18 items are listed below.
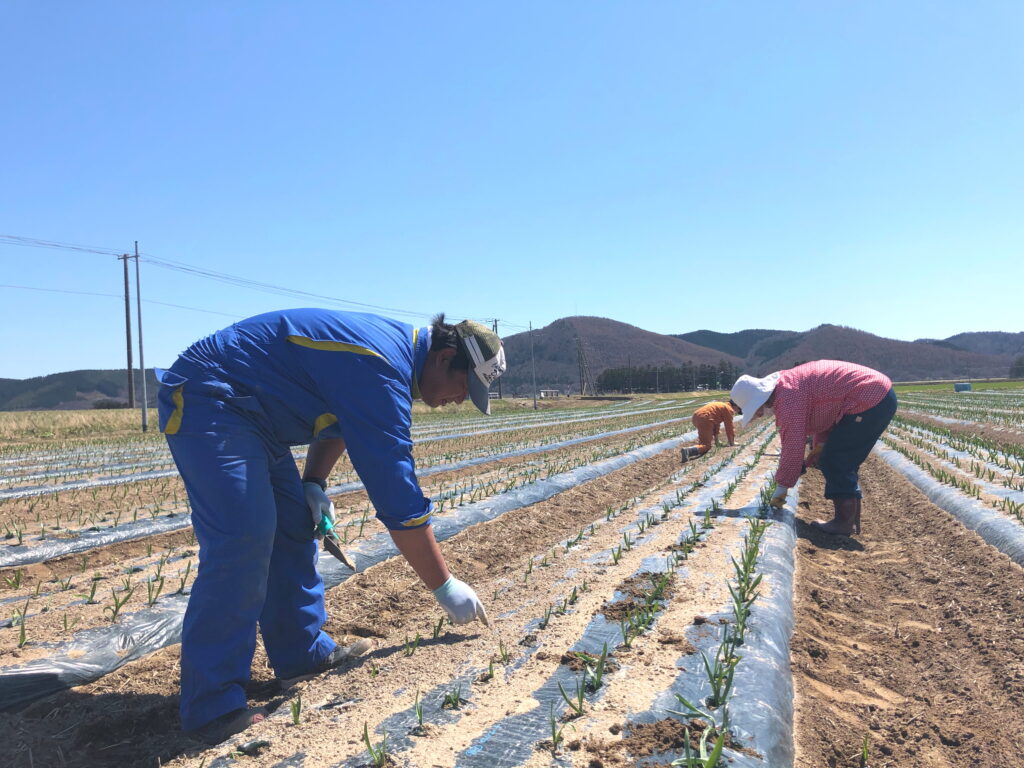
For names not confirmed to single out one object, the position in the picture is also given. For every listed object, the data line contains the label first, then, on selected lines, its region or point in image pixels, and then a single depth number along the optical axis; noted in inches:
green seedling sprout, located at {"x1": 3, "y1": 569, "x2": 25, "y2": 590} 133.8
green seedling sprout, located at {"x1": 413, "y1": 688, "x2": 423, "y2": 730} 70.7
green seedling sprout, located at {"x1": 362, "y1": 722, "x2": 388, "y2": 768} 64.9
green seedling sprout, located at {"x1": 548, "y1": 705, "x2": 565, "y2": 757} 66.9
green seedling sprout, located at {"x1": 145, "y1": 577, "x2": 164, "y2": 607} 122.8
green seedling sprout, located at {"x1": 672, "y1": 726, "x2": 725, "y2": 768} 56.9
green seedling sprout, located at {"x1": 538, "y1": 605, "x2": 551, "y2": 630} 103.1
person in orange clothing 422.0
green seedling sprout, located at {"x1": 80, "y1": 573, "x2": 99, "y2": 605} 125.0
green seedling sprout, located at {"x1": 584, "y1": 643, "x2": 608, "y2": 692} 78.9
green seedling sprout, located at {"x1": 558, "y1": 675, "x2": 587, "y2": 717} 73.3
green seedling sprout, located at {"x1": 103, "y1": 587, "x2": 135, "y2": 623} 113.8
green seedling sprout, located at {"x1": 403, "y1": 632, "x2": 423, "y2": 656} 99.3
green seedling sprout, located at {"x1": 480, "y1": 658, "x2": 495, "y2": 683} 85.3
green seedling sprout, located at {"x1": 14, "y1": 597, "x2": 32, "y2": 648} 103.0
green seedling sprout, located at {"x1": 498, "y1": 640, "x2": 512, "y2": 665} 89.8
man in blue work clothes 78.2
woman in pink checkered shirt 188.1
